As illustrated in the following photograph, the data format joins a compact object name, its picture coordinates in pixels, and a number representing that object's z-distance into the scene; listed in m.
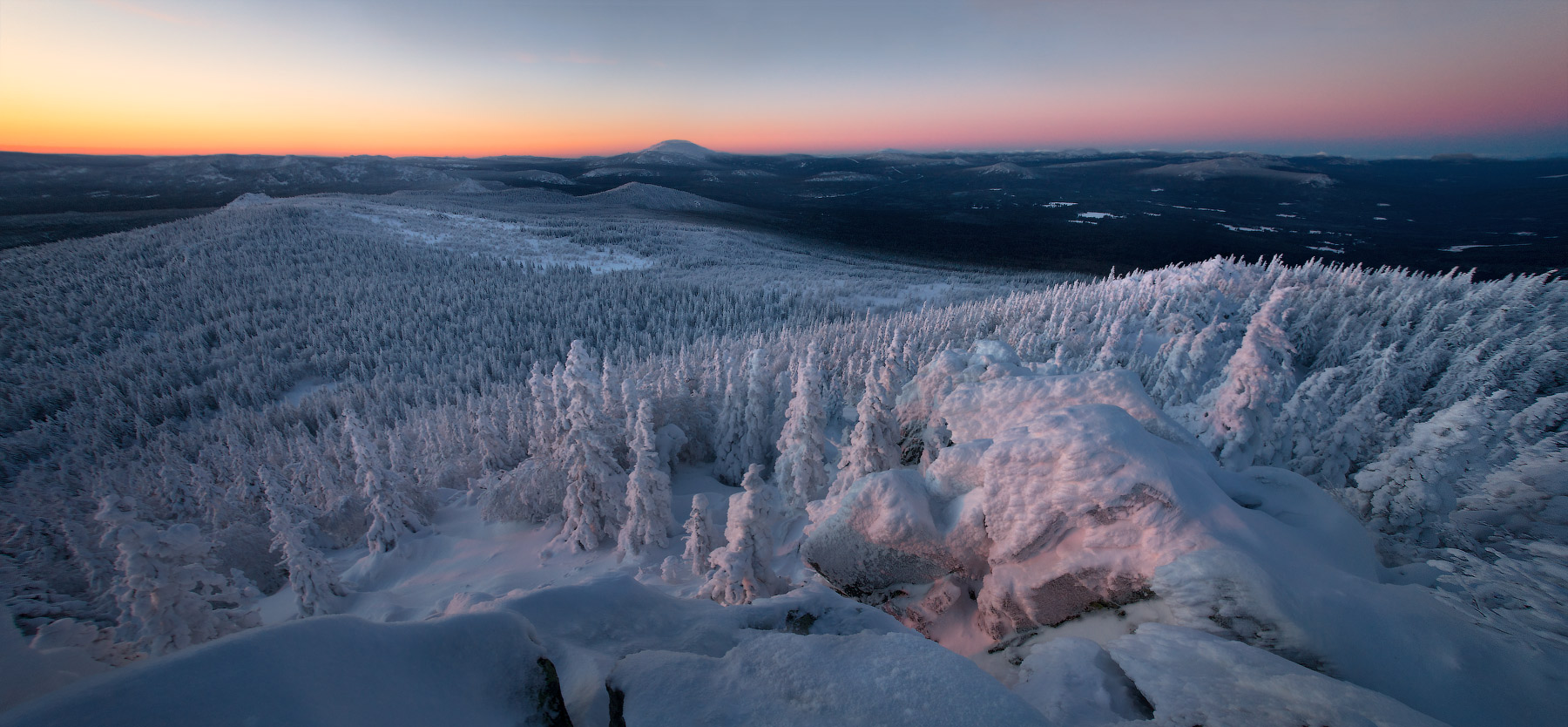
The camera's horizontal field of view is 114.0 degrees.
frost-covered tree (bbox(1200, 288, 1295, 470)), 11.80
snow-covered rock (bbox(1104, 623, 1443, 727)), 3.51
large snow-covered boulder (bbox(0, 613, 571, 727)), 2.81
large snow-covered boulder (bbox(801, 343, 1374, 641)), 5.72
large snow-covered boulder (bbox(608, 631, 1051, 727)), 3.84
